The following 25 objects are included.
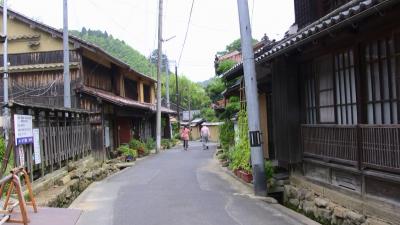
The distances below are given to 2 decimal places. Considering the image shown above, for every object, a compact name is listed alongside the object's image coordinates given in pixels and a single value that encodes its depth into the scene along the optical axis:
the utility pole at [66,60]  19.33
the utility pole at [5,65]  18.65
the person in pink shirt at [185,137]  36.72
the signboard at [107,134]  25.26
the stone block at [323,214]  9.99
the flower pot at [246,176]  15.03
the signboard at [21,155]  11.62
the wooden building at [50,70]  23.36
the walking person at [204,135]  37.19
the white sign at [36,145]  12.88
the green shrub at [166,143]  40.78
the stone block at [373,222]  8.13
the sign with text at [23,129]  11.39
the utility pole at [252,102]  12.30
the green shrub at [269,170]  13.45
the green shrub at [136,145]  30.06
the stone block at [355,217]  8.68
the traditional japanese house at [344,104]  8.03
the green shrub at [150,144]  33.49
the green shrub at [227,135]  24.43
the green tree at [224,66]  25.48
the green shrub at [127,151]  26.50
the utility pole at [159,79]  34.34
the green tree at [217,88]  31.88
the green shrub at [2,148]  13.62
